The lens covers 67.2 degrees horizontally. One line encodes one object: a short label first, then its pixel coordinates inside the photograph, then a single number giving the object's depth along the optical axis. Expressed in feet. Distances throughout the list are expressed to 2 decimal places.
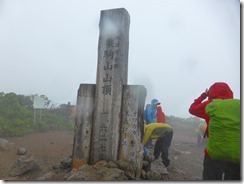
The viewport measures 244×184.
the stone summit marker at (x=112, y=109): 10.83
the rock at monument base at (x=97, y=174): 9.15
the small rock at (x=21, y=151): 16.28
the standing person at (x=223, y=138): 6.25
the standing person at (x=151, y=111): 18.09
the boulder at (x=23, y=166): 11.98
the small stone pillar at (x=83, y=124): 11.05
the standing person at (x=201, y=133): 24.86
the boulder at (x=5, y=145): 16.48
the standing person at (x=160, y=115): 20.61
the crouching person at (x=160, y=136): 12.44
